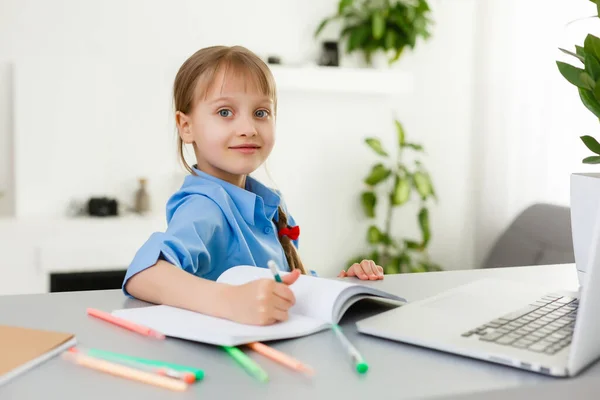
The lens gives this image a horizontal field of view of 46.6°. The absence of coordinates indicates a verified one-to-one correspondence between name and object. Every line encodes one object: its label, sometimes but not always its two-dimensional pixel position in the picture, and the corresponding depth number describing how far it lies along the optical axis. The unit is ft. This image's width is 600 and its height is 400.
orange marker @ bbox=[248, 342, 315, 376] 2.25
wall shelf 11.41
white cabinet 9.81
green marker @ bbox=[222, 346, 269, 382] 2.17
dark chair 10.39
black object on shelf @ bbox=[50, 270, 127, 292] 9.99
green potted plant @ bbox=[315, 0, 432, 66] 11.84
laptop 2.24
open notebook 2.54
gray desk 2.06
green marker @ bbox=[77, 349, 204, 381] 2.16
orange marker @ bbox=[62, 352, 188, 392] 2.08
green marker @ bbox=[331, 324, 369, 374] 2.26
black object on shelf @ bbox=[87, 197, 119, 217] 10.61
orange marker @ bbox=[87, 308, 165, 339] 2.65
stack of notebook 2.22
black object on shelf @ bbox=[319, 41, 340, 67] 12.10
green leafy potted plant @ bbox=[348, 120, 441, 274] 12.05
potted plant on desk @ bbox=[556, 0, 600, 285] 3.07
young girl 3.37
